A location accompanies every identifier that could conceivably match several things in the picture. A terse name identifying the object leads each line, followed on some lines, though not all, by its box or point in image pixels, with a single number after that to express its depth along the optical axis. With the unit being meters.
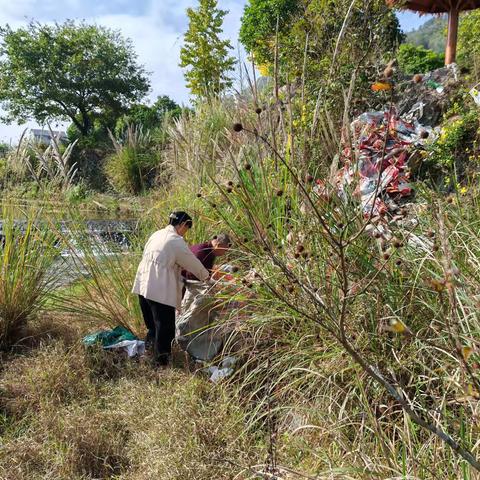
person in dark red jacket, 3.67
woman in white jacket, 3.48
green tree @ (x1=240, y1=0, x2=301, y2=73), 16.92
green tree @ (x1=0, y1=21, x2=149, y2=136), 28.72
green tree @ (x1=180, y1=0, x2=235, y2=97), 14.62
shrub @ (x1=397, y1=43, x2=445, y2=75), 16.70
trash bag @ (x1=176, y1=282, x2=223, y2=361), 3.29
